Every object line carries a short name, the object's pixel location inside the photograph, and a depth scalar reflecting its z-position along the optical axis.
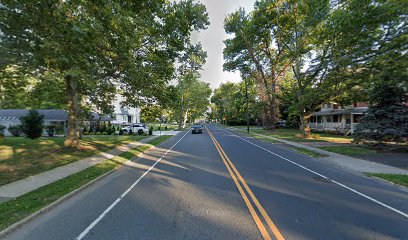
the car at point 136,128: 32.22
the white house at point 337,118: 28.68
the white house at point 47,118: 29.56
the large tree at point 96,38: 7.88
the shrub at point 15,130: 26.14
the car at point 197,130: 34.41
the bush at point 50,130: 27.59
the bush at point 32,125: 21.44
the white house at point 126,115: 64.12
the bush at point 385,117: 14.84
